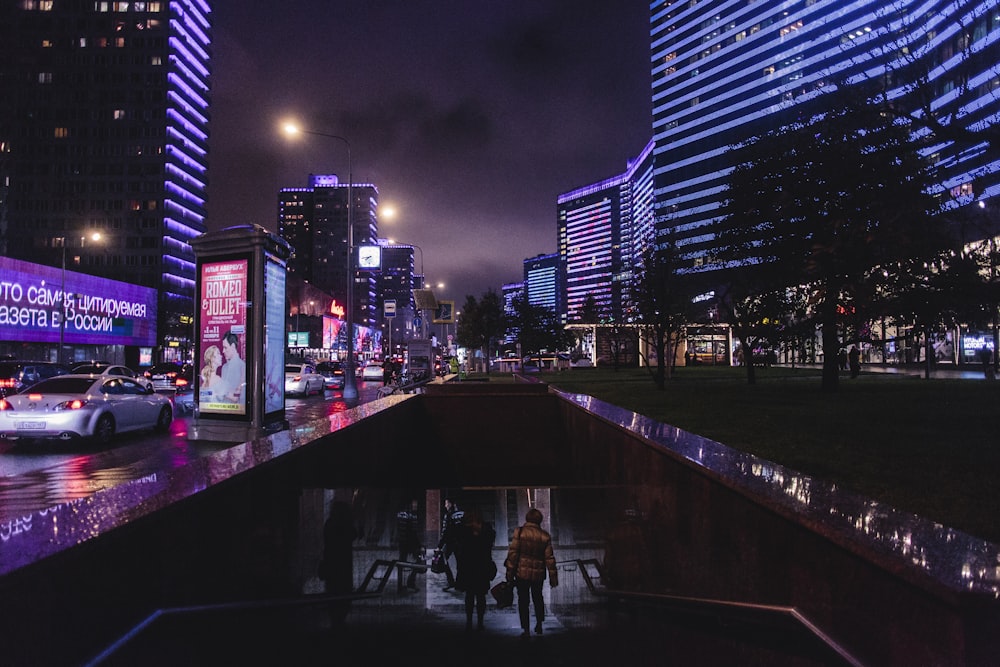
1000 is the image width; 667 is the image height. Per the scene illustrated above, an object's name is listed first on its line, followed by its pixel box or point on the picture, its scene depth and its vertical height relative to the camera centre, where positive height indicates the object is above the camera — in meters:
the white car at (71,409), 11.96 -1.28
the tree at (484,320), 59.47 +2.88
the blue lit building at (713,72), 99.31 +51.93
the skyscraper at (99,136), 100.94 +37.94
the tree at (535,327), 71.07 +2.74
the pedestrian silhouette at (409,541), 10.25 -3.59
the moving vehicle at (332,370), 41.70 -1.84
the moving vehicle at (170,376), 28.83 -1.49
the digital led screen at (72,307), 37.91 +3.24
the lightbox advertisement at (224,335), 11.77 +0.30
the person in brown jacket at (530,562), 7.38 -2.82
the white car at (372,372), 46.81 -1.96
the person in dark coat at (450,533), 9.77 -3.27
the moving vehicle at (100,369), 21.19 -0.74
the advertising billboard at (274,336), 11.95 +0.26
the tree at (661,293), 24.72 +2.41
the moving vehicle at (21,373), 19.62 -0.85
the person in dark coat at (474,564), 8.09 -3.04
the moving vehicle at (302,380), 28.64 -1.61
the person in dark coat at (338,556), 6.02 -2.32
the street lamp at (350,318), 25.48 +1.33
